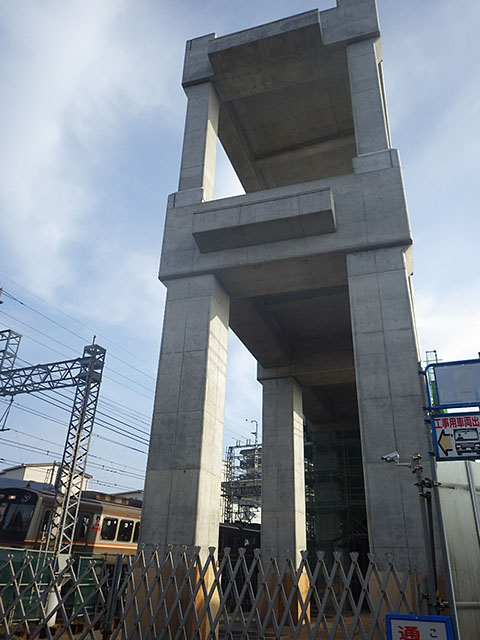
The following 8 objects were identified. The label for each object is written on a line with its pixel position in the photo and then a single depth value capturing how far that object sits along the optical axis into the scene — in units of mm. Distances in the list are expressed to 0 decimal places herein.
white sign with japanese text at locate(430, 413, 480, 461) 8508
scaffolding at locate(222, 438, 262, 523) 55884
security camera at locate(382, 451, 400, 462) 9745
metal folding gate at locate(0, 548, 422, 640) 7645
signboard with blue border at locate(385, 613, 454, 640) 5707
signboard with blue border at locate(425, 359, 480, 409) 9023
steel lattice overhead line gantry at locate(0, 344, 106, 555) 22031
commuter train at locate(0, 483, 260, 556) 21453
